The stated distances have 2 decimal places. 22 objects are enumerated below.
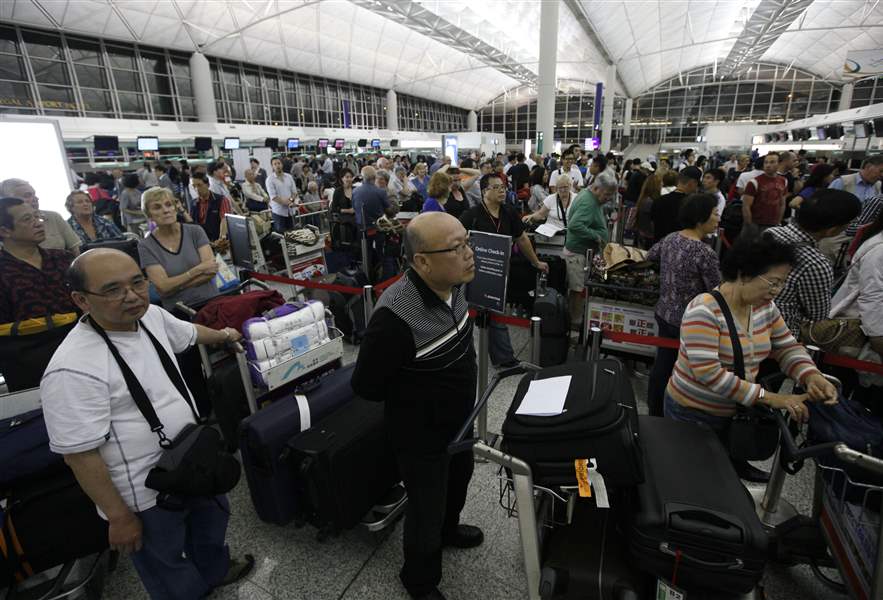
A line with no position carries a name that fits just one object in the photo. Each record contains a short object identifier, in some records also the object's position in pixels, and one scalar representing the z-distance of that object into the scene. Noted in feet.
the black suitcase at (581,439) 4.75
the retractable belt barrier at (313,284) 12.43
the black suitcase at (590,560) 5.16
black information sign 10.21
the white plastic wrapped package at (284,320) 8.63
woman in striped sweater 6.18
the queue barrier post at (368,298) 11.34
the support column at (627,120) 150.10
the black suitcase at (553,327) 13.46
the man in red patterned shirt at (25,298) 8.46
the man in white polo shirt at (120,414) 4.88
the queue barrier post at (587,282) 12.76
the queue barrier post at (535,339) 9.24
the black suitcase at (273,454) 7.41
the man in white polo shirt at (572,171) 28.35
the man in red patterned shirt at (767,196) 19.13
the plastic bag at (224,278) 12.63
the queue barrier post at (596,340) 9.00
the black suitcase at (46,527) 5.95
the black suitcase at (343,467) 7.19
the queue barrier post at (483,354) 9.91
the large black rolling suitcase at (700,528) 4.59
